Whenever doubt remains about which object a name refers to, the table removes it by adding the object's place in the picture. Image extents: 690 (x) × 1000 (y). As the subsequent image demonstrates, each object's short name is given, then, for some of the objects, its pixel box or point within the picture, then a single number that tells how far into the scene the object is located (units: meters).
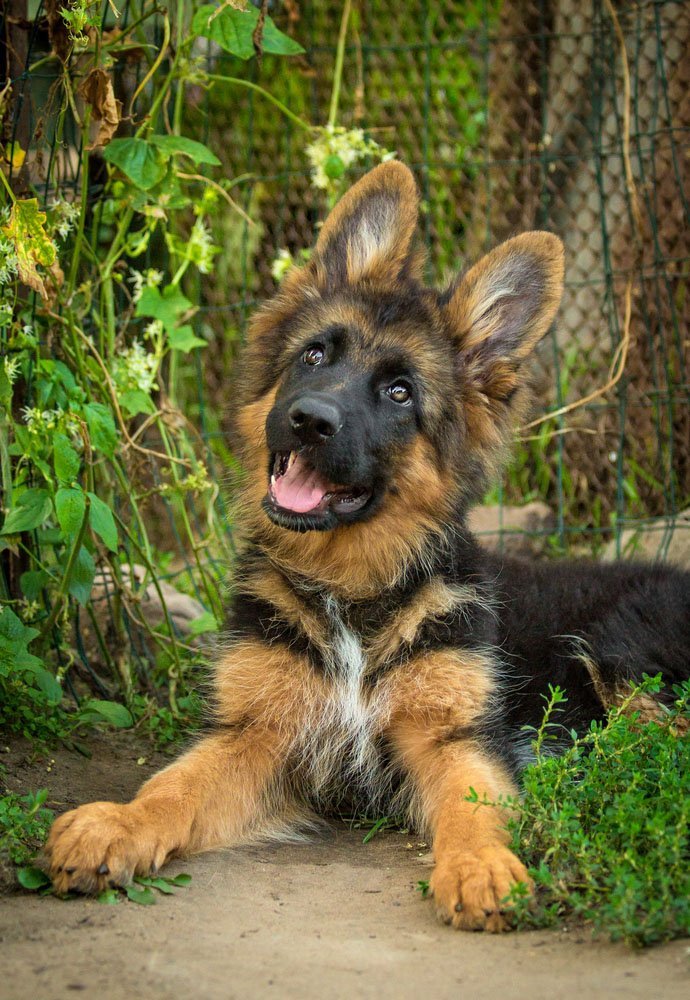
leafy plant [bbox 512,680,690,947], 2.65
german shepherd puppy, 3.70
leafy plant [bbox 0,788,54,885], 3.12
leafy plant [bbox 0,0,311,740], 3.93
